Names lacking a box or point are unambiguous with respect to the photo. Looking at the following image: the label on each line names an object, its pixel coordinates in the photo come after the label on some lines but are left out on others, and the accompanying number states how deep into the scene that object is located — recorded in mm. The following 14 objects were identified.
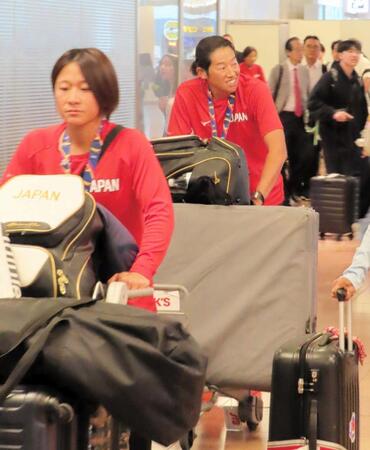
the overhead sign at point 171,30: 13688
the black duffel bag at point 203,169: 4719
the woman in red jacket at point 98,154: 3488
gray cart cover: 4574
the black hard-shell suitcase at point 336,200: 10266
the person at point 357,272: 3779
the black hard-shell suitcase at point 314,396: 3756
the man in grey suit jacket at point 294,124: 13594
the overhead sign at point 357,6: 30359
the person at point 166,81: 13273
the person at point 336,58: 12328
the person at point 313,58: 14984
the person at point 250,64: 13711
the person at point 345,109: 12109
